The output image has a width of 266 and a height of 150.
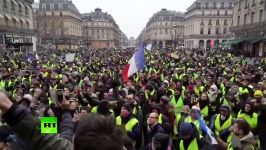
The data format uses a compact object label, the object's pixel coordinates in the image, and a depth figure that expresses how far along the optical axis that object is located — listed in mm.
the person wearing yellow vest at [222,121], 6574
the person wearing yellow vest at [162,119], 6195
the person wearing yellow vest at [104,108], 6390
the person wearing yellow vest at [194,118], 6312
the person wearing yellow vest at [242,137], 4625
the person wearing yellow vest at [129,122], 6320
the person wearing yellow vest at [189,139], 5262
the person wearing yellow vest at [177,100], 9086
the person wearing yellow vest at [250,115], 6991
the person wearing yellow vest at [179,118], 7109
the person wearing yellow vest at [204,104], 8562
